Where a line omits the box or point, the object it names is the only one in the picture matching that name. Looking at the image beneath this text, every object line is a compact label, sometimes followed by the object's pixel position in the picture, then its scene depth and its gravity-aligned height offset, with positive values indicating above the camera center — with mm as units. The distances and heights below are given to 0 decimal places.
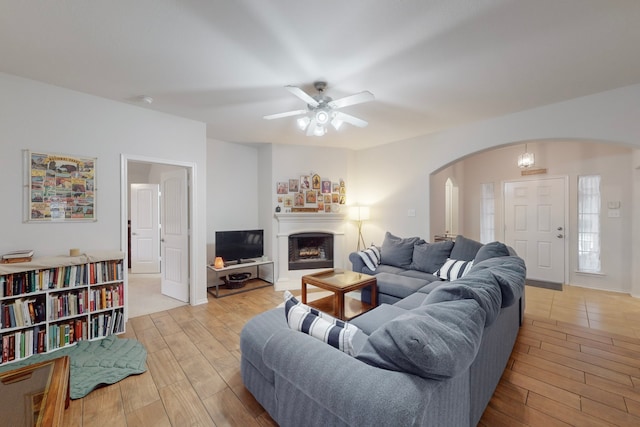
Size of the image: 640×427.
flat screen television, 4137 -542
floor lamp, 4887 -19
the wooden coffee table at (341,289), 2697 -852
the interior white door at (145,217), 5543 -98
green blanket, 1970 -1283
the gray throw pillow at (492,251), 2781 -434
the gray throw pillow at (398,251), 3887 -606
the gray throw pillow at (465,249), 3365 -498
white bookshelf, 2197 -838
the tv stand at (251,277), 4043 -1173
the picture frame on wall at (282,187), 4660 +455
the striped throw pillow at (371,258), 3917 -706
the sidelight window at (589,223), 4219 -194
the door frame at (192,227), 3582 -204
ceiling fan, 2234 +981
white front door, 4547 -238
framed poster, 2484 +258
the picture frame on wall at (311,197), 4828 +285
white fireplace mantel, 4527 -351
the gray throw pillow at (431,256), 3549 -617
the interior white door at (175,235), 3668 -336
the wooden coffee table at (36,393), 1172 -934
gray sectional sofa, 918 -638
